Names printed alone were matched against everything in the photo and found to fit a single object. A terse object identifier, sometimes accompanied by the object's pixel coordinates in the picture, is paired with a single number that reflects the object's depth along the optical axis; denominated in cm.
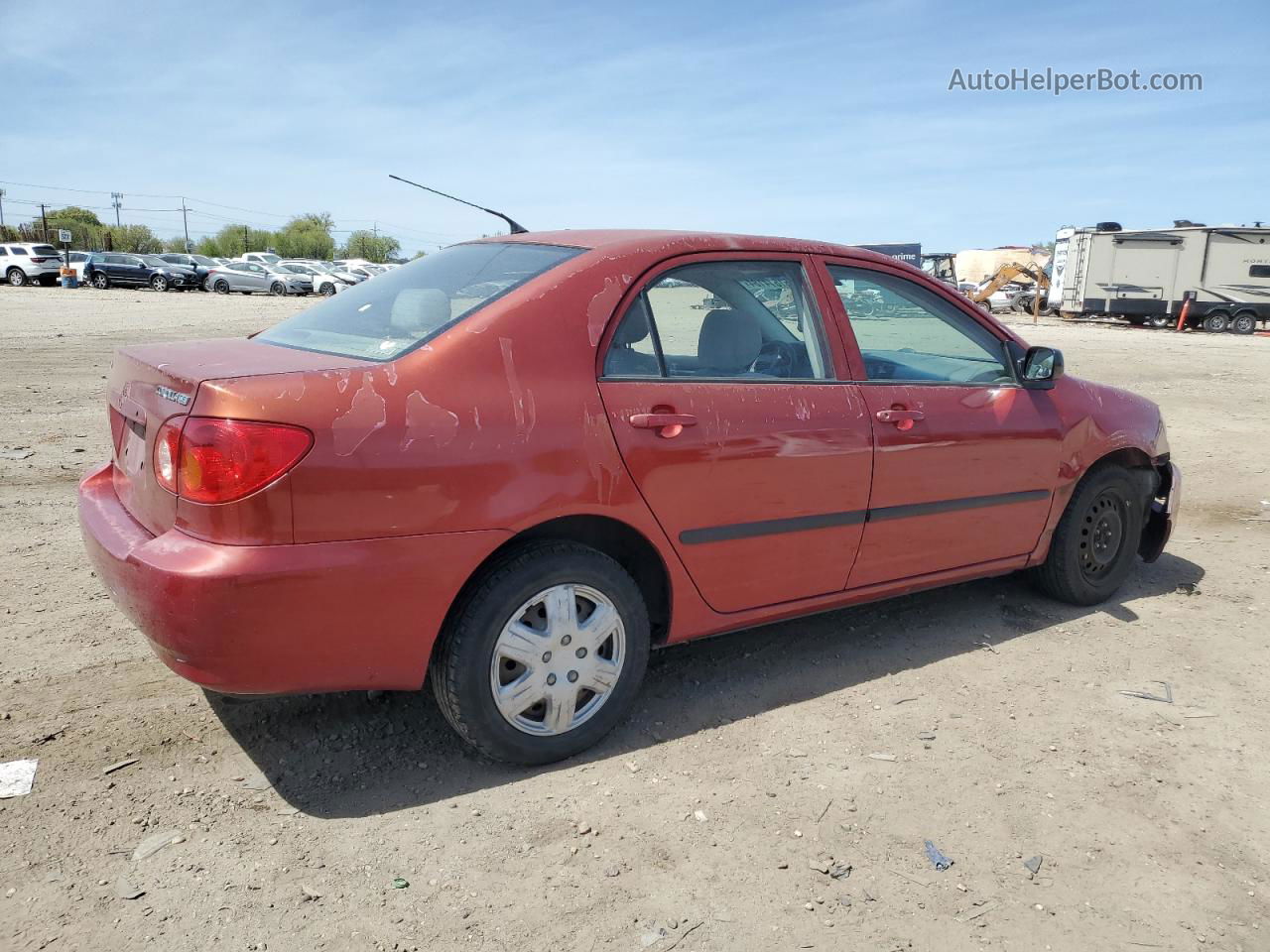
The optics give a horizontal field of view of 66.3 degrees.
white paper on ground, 281
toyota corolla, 255
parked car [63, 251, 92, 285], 3849
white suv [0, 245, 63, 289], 3888
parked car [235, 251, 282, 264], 4174
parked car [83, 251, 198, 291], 3797
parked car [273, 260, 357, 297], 3967
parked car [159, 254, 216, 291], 3931
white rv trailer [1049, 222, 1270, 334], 2947
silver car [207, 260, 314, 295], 3878
